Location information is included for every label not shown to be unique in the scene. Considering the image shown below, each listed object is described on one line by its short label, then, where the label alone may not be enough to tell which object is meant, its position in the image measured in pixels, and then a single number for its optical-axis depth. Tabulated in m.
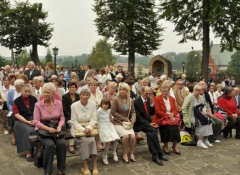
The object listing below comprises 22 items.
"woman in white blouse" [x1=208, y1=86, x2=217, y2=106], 8.27
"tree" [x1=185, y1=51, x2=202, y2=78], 89.69
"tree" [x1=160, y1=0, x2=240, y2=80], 17.17
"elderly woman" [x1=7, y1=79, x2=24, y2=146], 5.84
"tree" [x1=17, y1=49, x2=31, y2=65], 53.64
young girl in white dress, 4.87
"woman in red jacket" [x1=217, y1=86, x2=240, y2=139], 7.04
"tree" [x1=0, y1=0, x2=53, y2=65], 33.72
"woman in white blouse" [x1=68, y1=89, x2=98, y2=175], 4.38
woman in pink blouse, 4.10
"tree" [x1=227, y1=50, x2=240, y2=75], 78.00
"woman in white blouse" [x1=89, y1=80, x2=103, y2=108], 6.05
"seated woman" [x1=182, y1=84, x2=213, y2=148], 6.15
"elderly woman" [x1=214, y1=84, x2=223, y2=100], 8.46
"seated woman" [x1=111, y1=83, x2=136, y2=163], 5.02
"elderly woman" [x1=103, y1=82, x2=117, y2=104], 5.87
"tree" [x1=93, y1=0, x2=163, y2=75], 26.80
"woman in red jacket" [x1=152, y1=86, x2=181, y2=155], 5.45
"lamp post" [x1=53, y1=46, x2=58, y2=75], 18.02
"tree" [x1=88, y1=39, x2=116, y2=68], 64.31
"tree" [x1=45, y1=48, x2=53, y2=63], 65.25
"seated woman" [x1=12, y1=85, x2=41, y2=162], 4.91
